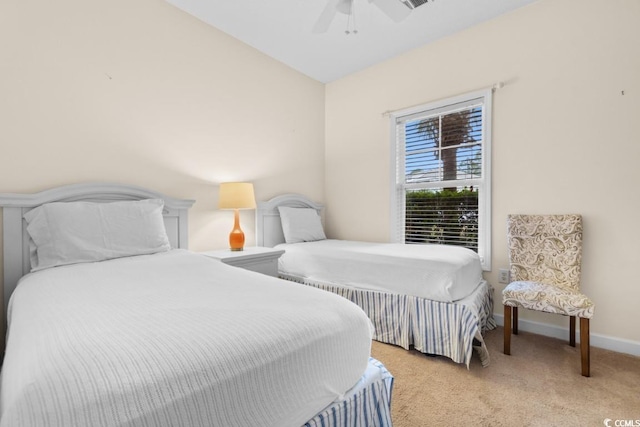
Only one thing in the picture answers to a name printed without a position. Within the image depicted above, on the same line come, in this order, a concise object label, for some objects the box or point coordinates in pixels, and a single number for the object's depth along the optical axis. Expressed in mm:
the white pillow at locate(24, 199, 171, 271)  1658
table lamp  2635
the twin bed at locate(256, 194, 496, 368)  1988
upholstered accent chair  1864
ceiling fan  1982
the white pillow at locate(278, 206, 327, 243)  3225
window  2785
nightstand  2299
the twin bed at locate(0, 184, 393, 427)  562
